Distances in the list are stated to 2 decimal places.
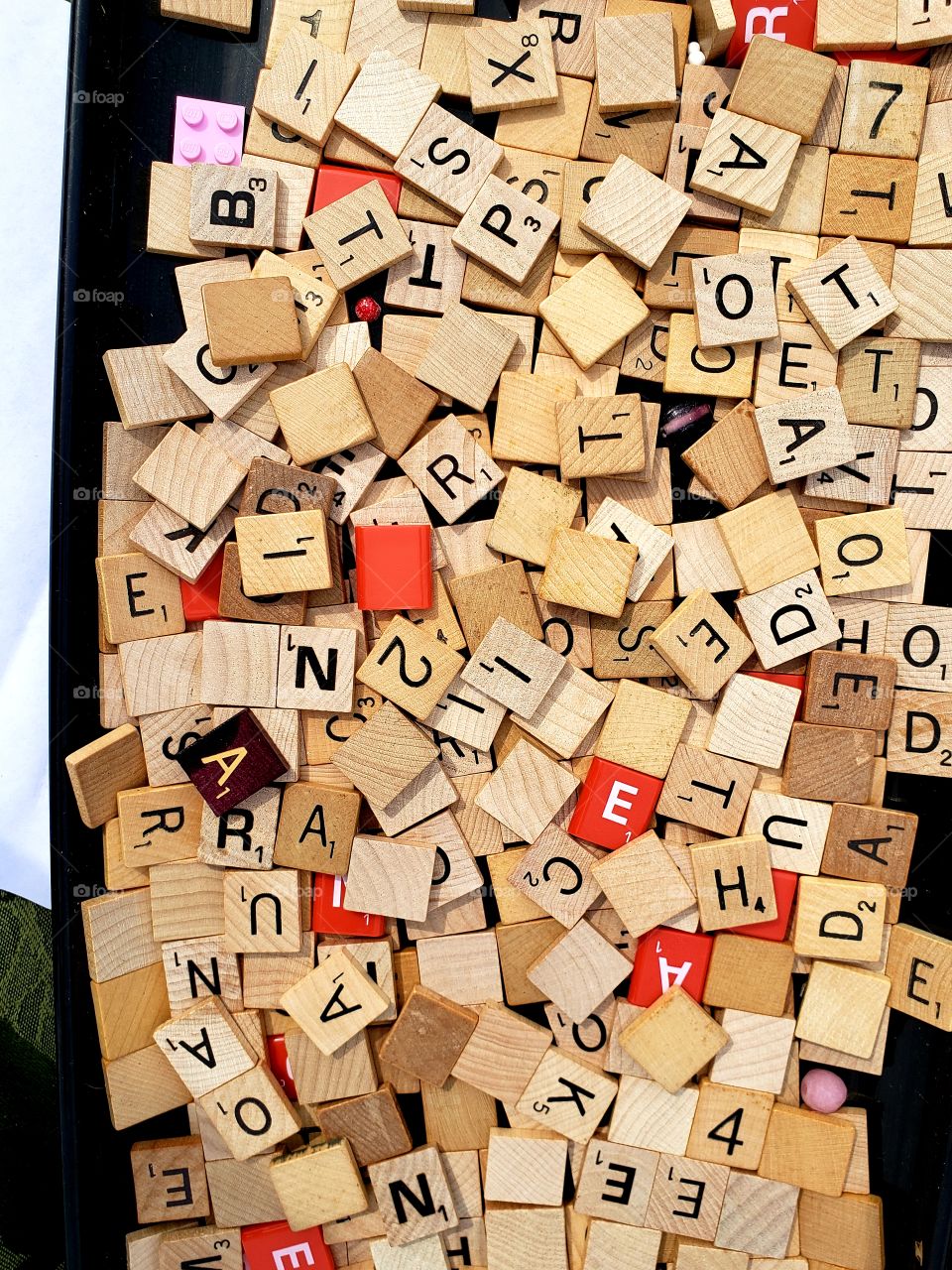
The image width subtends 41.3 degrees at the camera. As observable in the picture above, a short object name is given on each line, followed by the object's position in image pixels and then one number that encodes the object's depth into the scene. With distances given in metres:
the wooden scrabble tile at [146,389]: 0.28
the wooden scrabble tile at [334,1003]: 0.29
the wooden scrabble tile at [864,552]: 0.28
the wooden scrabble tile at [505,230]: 0.28
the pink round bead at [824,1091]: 0.29
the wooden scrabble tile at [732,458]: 0.28
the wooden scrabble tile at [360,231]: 0.28
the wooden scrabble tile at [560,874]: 0.29
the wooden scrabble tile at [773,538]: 0.29
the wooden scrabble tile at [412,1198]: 0.30
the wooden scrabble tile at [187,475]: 0.28
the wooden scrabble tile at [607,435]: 0.28
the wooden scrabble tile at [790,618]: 0.28
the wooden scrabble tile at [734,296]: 0.28
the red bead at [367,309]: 0.29
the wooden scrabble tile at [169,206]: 0.28
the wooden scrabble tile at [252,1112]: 0.30
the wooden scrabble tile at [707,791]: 0.29
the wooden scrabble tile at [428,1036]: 0.29
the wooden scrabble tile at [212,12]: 0.28
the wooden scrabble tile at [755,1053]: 0.29
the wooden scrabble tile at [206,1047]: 0.29
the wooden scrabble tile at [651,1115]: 0.29
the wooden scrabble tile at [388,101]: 0.28
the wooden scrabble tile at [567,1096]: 0.29
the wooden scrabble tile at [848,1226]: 0.30
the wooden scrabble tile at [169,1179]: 0.30
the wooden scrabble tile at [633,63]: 0.28
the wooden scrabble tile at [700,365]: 0.28
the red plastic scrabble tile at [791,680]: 0.29
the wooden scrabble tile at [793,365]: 0.28
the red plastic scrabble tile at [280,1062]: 0.30
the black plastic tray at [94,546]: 0.28
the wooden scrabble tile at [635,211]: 0.28
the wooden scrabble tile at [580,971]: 0.29
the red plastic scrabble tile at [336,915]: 0.29
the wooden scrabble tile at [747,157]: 0.28
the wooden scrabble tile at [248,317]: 0.28
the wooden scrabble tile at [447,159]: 0.28
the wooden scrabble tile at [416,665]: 0.28
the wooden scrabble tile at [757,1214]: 0.30
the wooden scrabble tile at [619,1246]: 0.30
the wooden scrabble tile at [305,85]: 0.28
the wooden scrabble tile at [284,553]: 0.28
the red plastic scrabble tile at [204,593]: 0.29
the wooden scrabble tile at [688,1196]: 0.30
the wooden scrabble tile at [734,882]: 0.29
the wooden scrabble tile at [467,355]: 0.28
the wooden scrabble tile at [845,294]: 0.28
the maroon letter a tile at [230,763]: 0.28
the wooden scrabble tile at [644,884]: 0.29
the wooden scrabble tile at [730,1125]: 0.29
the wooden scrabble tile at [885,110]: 0.28
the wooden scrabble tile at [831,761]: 0.29
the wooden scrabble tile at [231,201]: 0.28
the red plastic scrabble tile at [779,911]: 0.29
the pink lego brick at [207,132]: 0.28
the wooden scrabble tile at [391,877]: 0.29
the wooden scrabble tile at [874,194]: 0.28
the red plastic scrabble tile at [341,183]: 0.28
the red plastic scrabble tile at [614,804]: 0.29
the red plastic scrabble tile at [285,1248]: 0.30
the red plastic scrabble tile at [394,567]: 0.28
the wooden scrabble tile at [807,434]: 0.28
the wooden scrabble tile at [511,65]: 0.28
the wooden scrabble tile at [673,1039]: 0.29
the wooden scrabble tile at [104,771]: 0.29
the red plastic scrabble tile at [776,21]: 0.28
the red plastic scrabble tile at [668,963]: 0.29
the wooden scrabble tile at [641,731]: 0.29
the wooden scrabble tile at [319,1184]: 0.30
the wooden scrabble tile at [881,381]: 0.28
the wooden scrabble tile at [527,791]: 0.29
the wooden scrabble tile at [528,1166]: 0.30
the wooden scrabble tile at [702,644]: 0.28
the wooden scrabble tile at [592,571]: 0.28
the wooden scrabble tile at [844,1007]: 0.29
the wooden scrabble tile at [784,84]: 0.27
